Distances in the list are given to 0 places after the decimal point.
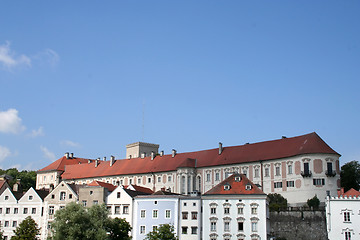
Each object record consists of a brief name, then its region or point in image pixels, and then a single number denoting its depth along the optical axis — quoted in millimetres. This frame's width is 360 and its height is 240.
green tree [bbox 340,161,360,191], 100750
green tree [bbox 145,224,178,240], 65312
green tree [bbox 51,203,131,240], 62219
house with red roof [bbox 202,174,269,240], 69062
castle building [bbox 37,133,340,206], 90188
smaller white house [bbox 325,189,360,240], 67750
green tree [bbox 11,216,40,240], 75188
